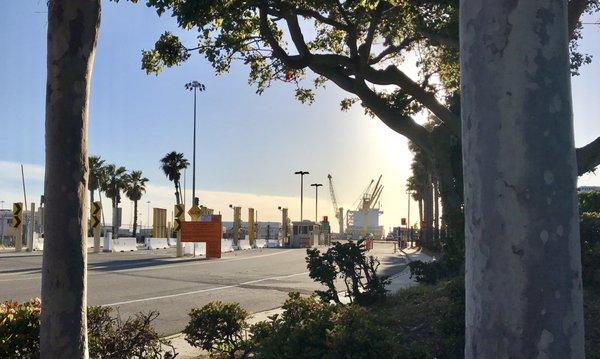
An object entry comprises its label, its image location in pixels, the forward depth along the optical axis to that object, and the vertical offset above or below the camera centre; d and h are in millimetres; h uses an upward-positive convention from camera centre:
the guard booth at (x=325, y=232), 79488 -466
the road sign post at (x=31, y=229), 40584 +95
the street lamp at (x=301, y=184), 90612 +6842
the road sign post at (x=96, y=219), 37562 +691
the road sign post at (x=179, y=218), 35681 +716
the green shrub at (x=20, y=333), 4759 -841
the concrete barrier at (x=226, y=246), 47197 -1342
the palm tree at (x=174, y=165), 61494 +6643
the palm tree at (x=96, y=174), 67619 +6527
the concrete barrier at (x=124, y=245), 42219 -1078
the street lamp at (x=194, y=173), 50184 +4857
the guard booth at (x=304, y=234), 64281 -574
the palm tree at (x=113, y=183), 76519 +6041
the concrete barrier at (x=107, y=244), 41406 -981
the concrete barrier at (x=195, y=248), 39062 -1277
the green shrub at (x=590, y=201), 20739 +992
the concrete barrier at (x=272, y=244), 65188 -1655
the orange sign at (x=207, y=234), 35875 -278
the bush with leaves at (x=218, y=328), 6359 -1058
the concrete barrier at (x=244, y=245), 53062 -1442
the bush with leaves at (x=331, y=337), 4695 -896
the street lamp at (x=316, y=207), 99275 +3657
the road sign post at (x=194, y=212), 39625 +1156
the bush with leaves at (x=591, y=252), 7797 -331
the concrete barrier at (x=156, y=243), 48719 -1155
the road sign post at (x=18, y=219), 38250 +746
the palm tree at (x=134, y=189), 78625 +5437
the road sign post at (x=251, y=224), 59438 +516
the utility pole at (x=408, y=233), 79156 -659
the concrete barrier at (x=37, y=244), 42369 -983
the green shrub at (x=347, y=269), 8777 -612
